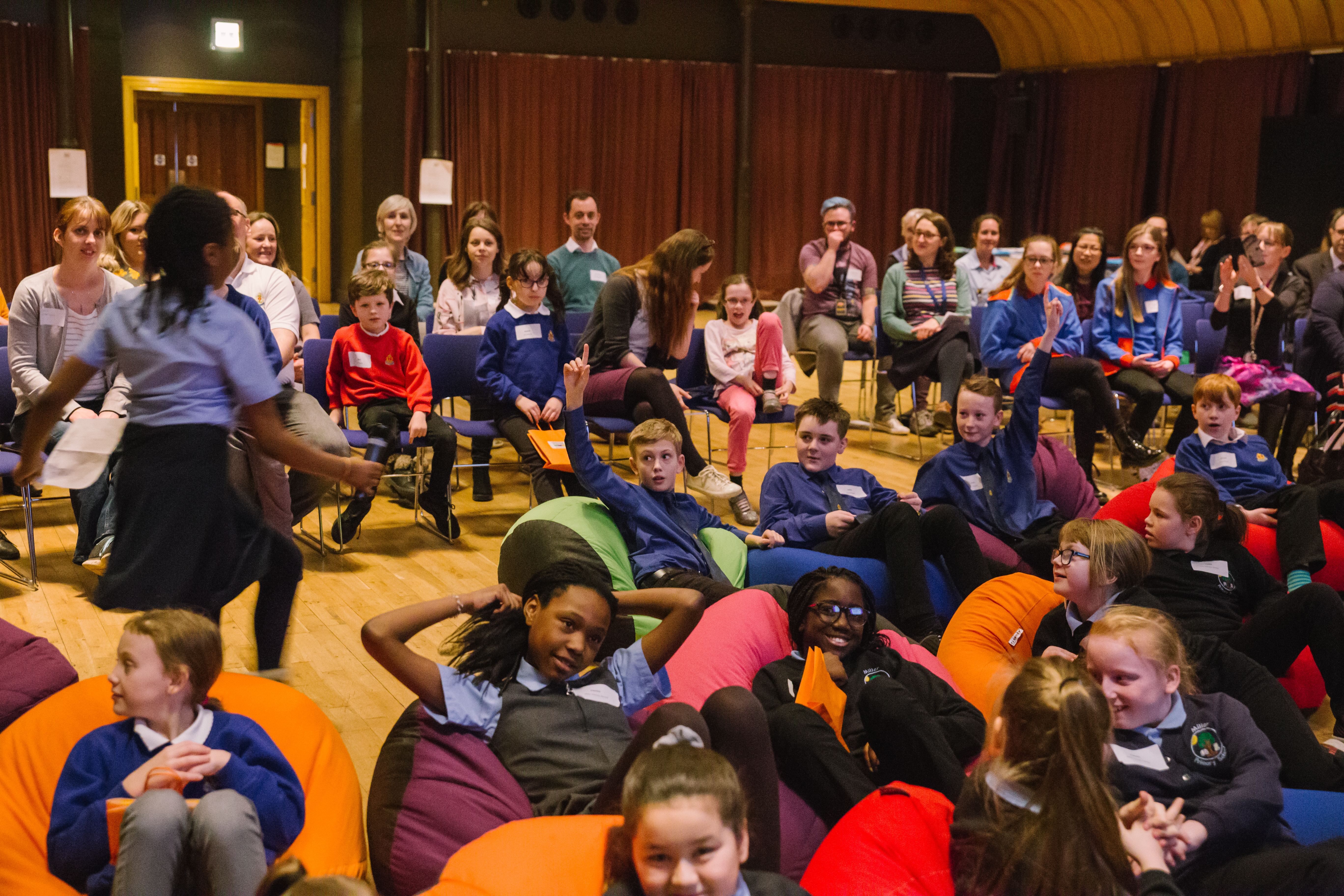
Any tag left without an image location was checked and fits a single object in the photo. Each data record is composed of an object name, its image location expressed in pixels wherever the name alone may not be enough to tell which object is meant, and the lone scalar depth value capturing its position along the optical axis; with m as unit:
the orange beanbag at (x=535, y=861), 2.15
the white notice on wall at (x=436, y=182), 10.13
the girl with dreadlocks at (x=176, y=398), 2.48
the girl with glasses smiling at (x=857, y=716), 2.62
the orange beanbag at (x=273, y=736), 2.32
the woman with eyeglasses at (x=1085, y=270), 7.07
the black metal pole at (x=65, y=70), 9.75
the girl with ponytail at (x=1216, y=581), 3.38
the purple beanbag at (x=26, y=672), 2.72
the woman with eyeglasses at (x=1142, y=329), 6.35
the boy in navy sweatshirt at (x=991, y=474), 4.36
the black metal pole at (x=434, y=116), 10.71
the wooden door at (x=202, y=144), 11.45
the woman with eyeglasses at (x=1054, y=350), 6.18
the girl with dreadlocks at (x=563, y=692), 2.39
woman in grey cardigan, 4.10
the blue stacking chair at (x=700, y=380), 5.97
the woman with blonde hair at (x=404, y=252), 6.62
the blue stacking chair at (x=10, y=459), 4.47
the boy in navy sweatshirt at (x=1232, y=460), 4.25
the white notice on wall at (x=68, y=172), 9.39
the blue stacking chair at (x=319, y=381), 5.21
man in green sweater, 6.74
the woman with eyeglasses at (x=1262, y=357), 6.30
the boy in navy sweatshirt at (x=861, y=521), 3.85
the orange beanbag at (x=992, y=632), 3.26
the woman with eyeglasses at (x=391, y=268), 6.25
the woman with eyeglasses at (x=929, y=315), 7.06
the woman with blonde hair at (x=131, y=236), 4.99
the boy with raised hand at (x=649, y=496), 3.84
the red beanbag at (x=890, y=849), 2.26
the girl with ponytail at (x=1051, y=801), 1.95
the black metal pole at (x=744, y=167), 12.12
